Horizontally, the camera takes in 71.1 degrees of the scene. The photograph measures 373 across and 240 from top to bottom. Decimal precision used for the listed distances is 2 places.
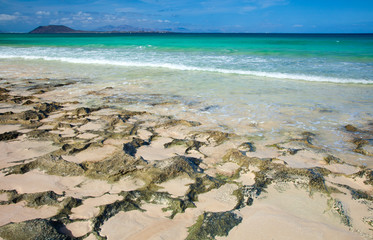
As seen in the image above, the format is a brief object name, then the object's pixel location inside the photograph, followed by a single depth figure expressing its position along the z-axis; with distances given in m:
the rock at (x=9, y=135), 3.70
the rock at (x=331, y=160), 3.24
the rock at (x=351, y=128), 4.34
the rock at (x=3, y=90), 6.82
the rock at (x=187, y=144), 3.54
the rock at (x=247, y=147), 3.54
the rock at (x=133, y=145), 3.34
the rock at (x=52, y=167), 2.84
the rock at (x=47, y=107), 5.09
